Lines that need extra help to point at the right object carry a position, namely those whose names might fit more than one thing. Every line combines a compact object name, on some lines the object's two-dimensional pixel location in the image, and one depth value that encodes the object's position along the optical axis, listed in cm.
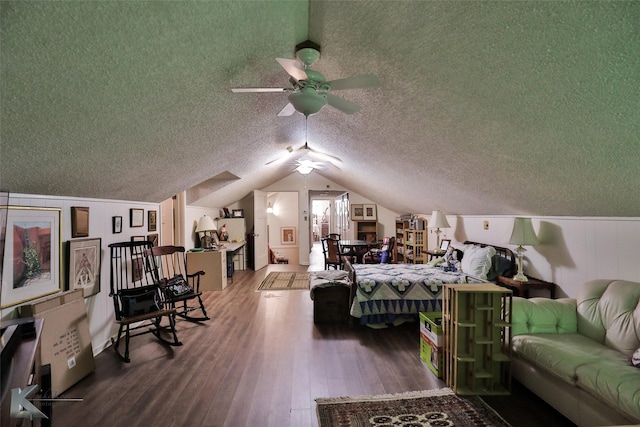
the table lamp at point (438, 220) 512
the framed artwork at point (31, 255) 209
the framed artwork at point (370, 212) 826
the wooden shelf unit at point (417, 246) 643
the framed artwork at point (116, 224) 336
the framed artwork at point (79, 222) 274
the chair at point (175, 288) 360
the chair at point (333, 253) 652
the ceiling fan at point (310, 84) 183
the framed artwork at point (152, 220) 415
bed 368
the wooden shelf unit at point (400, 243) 732
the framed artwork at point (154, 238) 414
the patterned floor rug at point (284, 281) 561
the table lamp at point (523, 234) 326
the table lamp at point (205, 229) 595
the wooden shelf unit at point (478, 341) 236
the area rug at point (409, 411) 200
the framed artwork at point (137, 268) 368
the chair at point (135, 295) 296
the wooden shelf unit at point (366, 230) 831
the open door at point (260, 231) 732
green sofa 168
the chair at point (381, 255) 649
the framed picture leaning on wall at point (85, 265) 270
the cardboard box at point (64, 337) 228
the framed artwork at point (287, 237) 985
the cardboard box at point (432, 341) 257
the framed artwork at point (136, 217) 370
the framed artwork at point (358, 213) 827
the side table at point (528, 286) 319
